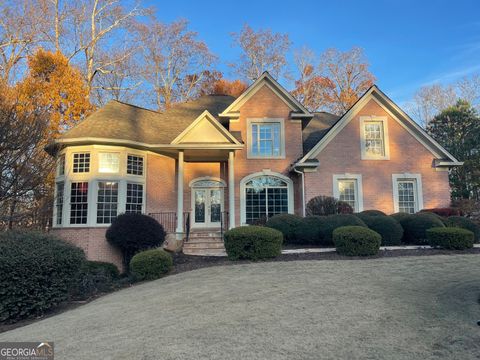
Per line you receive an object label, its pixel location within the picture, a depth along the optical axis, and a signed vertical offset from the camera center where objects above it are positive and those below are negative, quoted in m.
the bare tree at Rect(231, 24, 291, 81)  33.53 +15.07
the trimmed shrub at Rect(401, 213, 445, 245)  12.91 -0.31
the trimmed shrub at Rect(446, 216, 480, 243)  13.19 -0.26
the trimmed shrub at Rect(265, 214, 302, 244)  13.12 -0.24
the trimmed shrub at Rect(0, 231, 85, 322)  7.95 -1.20
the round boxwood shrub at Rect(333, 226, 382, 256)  11.14 -0.72
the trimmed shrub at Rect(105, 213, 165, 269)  13.20 -0.48
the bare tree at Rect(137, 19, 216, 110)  31.97 +13.69
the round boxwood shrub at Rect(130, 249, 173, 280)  10.70 -1.35
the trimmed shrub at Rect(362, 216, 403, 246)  12.72 -0.44
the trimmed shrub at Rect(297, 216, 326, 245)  12.81 -0.45
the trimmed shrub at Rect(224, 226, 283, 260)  11.11 -0.75
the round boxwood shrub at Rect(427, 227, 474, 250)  11.82 -0.69
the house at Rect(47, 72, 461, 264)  14.67 +2.38
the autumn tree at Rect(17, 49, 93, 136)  21.36 +8.20
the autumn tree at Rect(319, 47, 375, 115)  32.59 +12.21
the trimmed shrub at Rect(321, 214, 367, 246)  12.59 -0.21
